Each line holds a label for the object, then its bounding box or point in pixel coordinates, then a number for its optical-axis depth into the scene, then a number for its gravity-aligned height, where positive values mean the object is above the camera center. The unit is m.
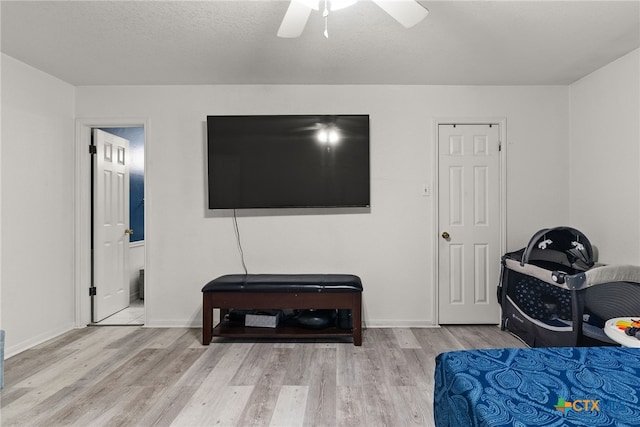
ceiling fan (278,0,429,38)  1.89 +1.10
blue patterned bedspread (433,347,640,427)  0.96 -0.53
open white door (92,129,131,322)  3.86 -0.13
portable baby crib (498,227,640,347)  2.58 -0.61
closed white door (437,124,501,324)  3.74 -0.10
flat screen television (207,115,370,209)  3.56 +0.54
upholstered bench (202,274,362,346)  3.18 -0.75
